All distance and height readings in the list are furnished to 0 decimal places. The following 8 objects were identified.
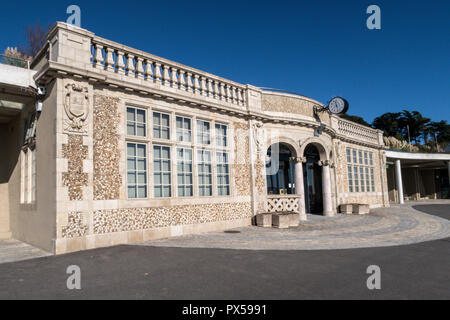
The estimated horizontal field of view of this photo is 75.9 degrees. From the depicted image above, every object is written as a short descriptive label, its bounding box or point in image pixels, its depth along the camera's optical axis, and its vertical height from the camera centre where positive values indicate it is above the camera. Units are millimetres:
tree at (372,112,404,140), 53781 +10198
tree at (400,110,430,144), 52750 +9628
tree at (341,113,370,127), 52934 +11107
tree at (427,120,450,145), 52375 +8422
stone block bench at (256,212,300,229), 11047 -1466
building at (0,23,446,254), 7336 +1291
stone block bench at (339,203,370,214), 15987 -1636
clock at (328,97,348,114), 14773 +3851
